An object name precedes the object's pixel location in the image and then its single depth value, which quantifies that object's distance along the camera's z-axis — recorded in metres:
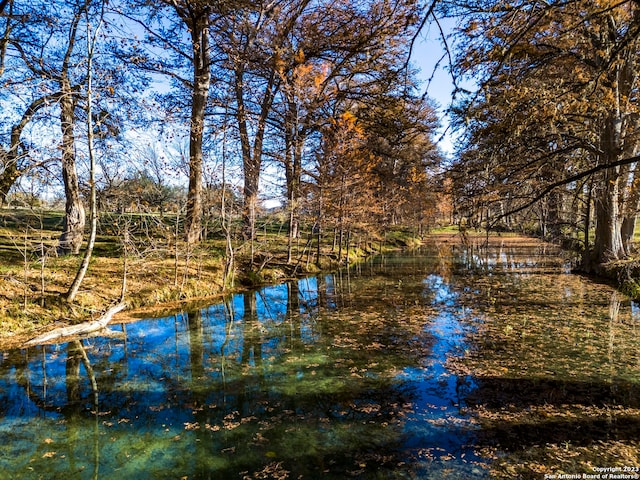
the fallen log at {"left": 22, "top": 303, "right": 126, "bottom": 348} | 7.26
